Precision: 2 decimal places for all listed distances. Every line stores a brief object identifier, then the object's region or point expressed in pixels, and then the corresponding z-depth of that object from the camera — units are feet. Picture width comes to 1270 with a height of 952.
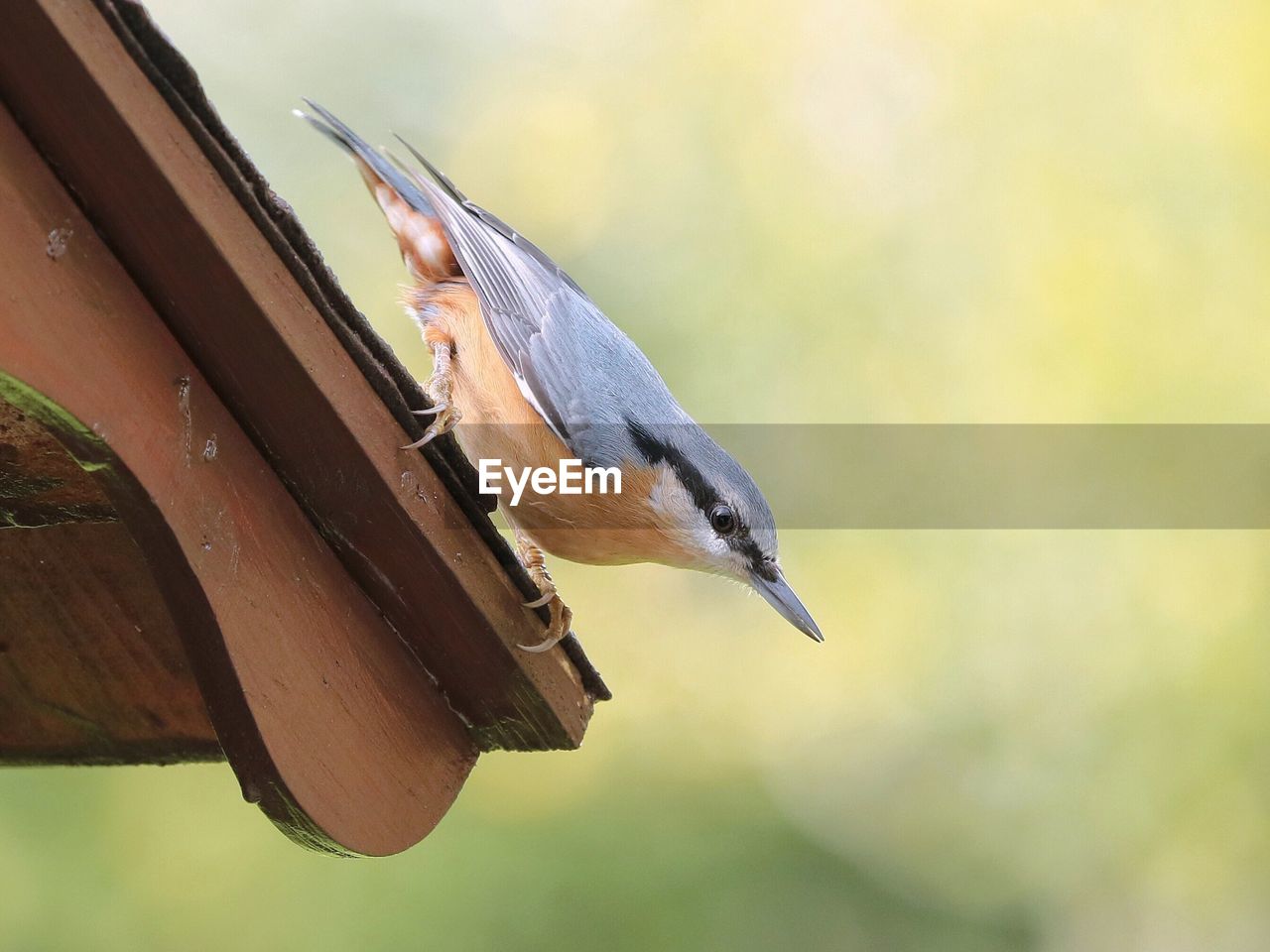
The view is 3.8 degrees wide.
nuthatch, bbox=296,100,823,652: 10.25
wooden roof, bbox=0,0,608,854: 8.70
